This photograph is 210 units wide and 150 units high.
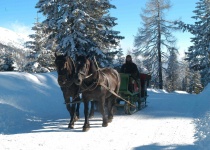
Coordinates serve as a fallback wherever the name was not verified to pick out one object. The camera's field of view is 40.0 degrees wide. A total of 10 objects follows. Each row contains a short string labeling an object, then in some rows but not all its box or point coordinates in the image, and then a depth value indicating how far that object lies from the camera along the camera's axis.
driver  11.89
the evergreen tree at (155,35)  31.91
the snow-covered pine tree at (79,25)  20.56
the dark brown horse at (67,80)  8.02
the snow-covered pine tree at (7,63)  34.22
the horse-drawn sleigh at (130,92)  11.22
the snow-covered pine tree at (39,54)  31.02
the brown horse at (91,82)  7.90
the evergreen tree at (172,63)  32.75
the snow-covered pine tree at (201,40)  28.24
